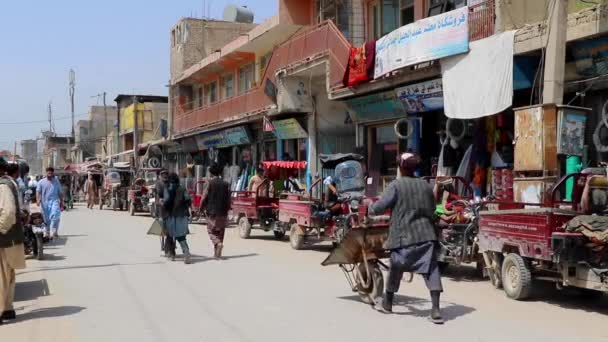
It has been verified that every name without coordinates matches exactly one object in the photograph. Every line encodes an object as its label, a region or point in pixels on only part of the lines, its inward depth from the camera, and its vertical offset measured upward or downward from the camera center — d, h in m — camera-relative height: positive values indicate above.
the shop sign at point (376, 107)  19.05 +2.04
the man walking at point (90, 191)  38.58 -0.76
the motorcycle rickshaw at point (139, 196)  30.82 -0.82
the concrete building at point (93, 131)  76.19 +5.45
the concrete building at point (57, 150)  84.24 +3.70
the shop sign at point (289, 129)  25.52 +1.82
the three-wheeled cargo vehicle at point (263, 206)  18.14 -0.79
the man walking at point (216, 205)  13.16 -0.55
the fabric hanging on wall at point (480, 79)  13.77 +2.04
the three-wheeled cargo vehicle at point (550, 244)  7.71 -0.86
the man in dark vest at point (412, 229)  7.20 -0.59
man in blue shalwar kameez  15.08 -0.38
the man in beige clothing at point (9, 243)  7.31 -0.70
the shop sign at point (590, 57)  12.41 +2.19
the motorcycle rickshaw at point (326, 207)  14.58 -0.68
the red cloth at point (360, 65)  18.62 +3.14
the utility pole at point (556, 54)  12.12 +2.15
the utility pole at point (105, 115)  72.79 +7.18
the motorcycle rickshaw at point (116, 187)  36.16 -0.47
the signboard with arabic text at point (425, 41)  15.12 +3.20
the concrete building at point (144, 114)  57.25 +5.50
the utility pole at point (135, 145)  42.99 +2.19
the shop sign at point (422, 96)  16.72 +2.04
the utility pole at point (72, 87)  76.65 +10.59
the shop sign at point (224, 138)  31.62 +1.97
